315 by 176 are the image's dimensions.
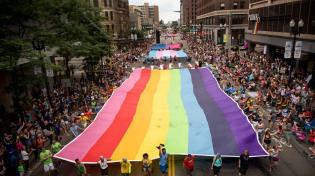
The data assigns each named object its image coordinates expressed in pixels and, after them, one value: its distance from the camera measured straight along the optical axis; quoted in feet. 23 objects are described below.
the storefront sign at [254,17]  160.52
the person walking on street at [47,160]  46.60
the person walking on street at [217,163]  44.19
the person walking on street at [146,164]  45.03
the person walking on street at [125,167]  44.31
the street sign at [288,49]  85.15
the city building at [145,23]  580.46
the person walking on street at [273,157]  47.85
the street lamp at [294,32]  76.57
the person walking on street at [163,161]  45.37
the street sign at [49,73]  76.85
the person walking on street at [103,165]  44.65
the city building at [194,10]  639.76
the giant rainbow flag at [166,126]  50.44
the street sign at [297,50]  80.84
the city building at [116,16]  252.01
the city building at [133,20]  387.75
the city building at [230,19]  276.00
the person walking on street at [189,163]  45.18
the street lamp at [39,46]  73.95
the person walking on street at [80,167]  44.30
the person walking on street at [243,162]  44.24
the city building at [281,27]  97.76
